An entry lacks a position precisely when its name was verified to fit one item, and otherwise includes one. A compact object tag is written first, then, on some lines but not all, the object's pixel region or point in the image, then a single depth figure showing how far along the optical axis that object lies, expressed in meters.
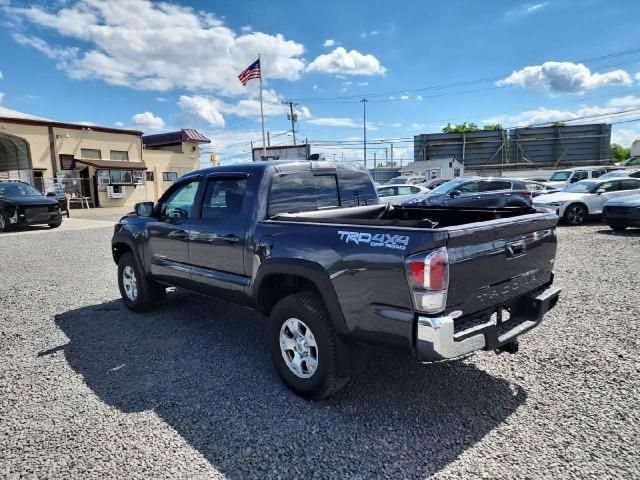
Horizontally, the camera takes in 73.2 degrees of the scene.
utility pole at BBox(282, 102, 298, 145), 48.86
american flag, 26.28
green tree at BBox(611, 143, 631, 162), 92.82
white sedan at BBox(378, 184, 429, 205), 17.03
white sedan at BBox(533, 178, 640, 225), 13.49
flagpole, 23.09
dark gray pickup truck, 2.61
